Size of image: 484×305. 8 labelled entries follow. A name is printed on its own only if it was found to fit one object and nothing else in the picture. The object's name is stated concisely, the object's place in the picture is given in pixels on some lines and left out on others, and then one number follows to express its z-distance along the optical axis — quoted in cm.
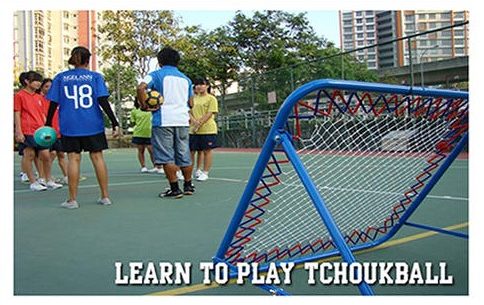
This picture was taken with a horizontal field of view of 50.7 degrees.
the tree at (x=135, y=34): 2264
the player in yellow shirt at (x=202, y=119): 707
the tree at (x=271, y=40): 2748
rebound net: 237
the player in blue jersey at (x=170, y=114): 537
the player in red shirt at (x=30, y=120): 651
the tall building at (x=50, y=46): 3142
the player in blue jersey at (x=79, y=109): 489
